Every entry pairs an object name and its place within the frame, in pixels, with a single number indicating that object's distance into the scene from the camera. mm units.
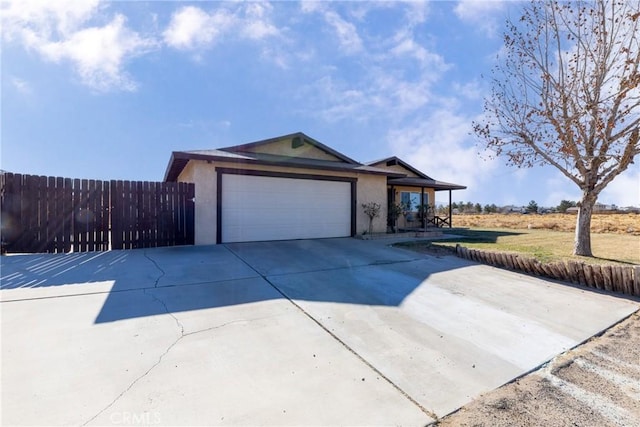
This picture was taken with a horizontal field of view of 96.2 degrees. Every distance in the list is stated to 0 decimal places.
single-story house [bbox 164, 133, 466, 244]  9031
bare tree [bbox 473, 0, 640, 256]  6828
